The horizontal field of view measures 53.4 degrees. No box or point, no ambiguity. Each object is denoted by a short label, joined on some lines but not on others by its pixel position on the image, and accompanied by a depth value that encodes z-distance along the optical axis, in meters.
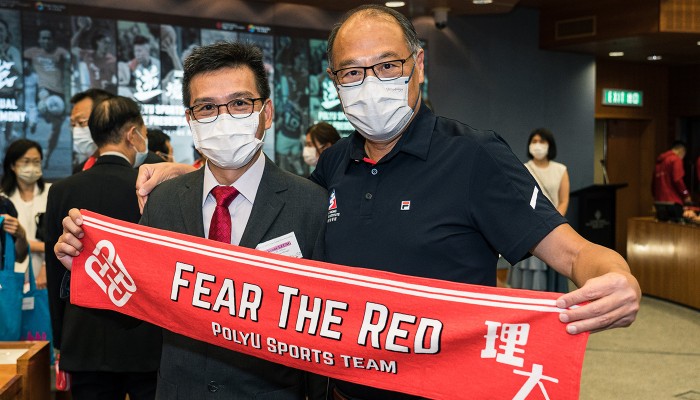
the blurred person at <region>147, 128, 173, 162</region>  5.22
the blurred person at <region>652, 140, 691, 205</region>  11.28
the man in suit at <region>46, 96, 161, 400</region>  2.84
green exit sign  12.66
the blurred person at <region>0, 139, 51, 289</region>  4.75
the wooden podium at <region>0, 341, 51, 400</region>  2.44
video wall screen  6.20
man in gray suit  1.91
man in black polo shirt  1.71
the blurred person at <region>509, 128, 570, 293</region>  6.58
